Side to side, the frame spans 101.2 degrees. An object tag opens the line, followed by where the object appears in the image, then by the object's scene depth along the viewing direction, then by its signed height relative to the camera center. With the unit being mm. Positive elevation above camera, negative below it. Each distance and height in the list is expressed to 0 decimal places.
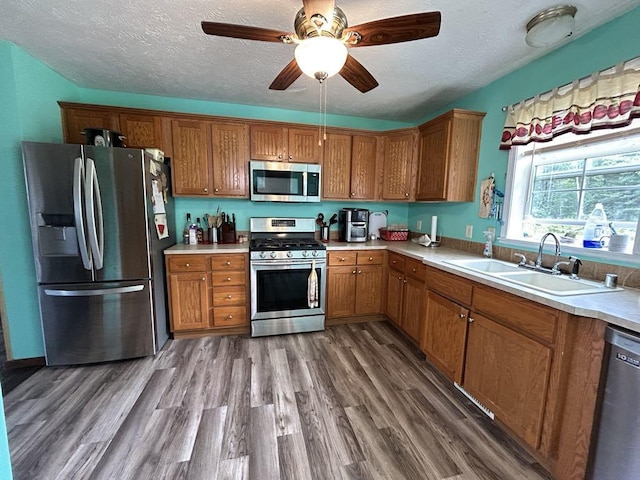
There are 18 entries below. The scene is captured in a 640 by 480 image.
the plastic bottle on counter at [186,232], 2965 -254
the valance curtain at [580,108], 1493 +720
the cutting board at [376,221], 3558 -109
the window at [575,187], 1589 +205
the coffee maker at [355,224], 3225 -140
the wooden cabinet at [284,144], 2922 +764
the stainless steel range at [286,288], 2695 -796
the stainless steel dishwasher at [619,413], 1078 -836
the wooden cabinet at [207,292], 2598 -827
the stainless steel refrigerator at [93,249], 2000 -325
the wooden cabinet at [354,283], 2934 -800
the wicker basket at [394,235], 3381 -279
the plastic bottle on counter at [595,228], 1695 -72
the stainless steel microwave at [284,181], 2930 +340
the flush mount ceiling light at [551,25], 1510 +1117
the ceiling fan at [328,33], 1202 +877
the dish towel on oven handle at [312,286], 2693 -766
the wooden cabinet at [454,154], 2512 +593
